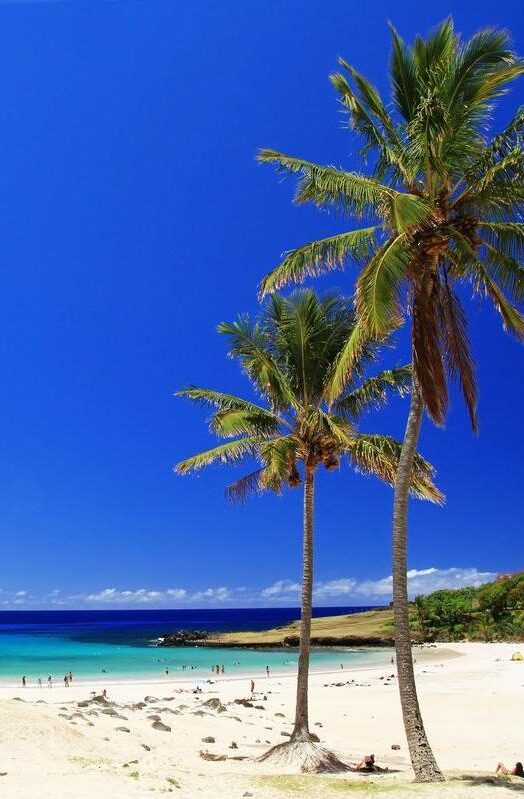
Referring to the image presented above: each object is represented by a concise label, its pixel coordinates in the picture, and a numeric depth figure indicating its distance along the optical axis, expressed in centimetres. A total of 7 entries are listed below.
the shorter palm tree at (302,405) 1517
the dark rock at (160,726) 1752
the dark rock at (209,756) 1512
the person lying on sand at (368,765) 1353
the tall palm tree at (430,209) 1100
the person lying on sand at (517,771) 1194
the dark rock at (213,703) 2259
